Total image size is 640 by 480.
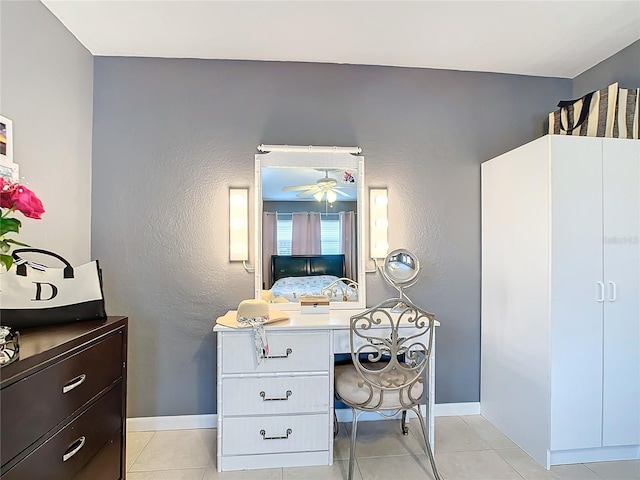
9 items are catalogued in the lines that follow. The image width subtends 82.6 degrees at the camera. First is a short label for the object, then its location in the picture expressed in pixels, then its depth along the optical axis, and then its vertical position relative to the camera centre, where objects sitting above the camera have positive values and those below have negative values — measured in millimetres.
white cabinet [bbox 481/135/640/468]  1998 -322
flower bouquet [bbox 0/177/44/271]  1118 +113
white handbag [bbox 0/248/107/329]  1391 -221
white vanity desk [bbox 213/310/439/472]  1975 -854
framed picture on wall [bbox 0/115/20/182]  1644 +410
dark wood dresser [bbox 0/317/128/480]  1095 -583
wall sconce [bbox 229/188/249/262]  2461 +97
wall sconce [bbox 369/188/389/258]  2559 +132
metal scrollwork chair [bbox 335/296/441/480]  1918 -728
